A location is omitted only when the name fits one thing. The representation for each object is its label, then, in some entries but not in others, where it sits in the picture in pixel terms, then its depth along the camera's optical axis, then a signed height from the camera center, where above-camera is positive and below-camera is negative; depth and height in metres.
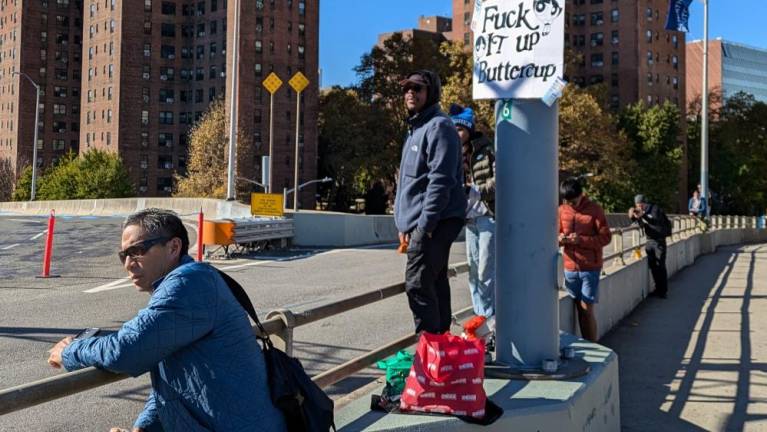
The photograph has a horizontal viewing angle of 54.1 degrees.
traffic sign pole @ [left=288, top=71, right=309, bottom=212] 27.36 +4.81
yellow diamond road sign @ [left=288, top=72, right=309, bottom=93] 27.52 +4.82
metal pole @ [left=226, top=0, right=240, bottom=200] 30.38 +3.81
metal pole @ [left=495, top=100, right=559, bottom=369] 4.61 -0.16
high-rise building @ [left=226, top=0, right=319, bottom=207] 96.44 +16.67
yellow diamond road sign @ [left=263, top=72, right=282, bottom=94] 27.71 +4.82
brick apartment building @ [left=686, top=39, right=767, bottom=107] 149.62 +30.72
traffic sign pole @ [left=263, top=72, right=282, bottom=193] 27.67 +4.82
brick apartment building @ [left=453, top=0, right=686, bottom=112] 101.12 +23.45
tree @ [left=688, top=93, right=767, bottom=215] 84.25 +6.89
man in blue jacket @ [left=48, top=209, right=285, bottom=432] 2.57 -0.48
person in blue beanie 5.94 -0.02
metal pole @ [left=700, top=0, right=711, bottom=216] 33.66 +4.85
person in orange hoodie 7.96 -0.35
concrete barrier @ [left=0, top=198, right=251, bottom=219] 29.59 +0.24
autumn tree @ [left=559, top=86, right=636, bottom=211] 50.53 +5.03
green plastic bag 3.73 -0.80
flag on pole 27.30 +7.36
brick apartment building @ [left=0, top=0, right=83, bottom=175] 118.94 +20.91
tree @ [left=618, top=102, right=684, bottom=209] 72.19 +6.94
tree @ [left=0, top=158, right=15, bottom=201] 109.57 +4.11
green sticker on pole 4.72 +0.65
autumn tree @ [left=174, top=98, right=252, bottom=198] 78.00 +5.95
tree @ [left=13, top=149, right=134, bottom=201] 90.44 +3.71
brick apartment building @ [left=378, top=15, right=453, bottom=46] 142.88 +36.57
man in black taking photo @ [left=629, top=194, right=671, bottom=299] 13.78 -0.37
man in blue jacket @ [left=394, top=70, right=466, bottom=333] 4.47 +0.10
